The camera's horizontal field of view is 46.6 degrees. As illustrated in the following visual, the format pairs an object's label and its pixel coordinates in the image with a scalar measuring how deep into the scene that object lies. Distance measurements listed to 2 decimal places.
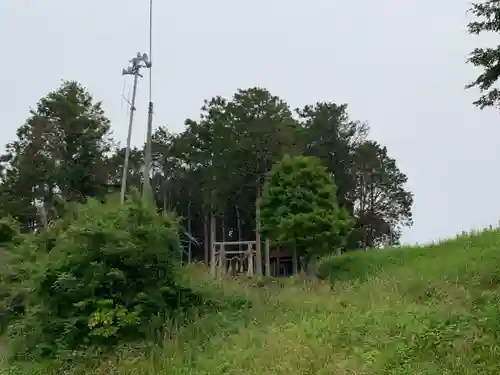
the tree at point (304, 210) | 19.36
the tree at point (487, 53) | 8.10
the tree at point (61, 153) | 32.41
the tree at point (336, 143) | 37.06
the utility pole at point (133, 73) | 19.69
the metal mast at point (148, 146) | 16.28
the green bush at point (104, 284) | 8.28
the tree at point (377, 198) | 38.12
